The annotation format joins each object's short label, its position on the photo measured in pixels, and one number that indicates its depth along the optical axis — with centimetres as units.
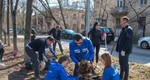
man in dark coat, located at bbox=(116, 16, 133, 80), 364
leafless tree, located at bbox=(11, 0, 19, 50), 804
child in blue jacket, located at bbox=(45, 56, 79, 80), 258
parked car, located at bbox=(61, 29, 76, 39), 1854
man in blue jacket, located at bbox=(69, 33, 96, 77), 368
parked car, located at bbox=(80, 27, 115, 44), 1296
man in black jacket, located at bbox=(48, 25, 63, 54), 765
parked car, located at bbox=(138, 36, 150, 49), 1057
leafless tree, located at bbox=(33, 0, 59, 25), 1443
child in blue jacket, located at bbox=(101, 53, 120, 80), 249
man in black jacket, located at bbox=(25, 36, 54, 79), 403
